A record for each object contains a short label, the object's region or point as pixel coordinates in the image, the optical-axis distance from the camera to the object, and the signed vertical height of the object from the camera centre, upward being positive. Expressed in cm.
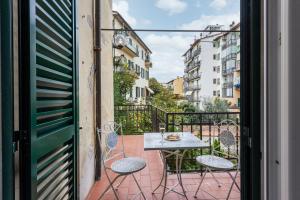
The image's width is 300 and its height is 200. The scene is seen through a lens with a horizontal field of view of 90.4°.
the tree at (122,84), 448 +50
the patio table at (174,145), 161 -51
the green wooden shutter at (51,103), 73 -2
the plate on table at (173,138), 183 -48
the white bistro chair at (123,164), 163 -76
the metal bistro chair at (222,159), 168 -74
